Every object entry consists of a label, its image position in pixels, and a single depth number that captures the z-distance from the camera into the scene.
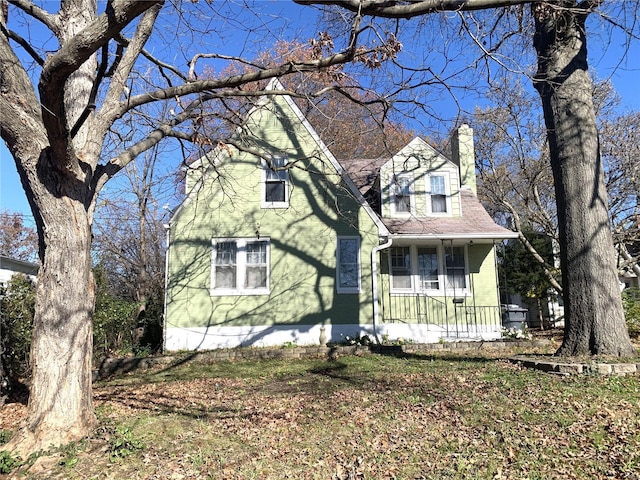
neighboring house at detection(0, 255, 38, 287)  11.48
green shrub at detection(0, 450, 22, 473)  4.48
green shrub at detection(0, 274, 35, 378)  7.86
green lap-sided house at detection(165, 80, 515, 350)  13.08
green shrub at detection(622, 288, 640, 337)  14.08
